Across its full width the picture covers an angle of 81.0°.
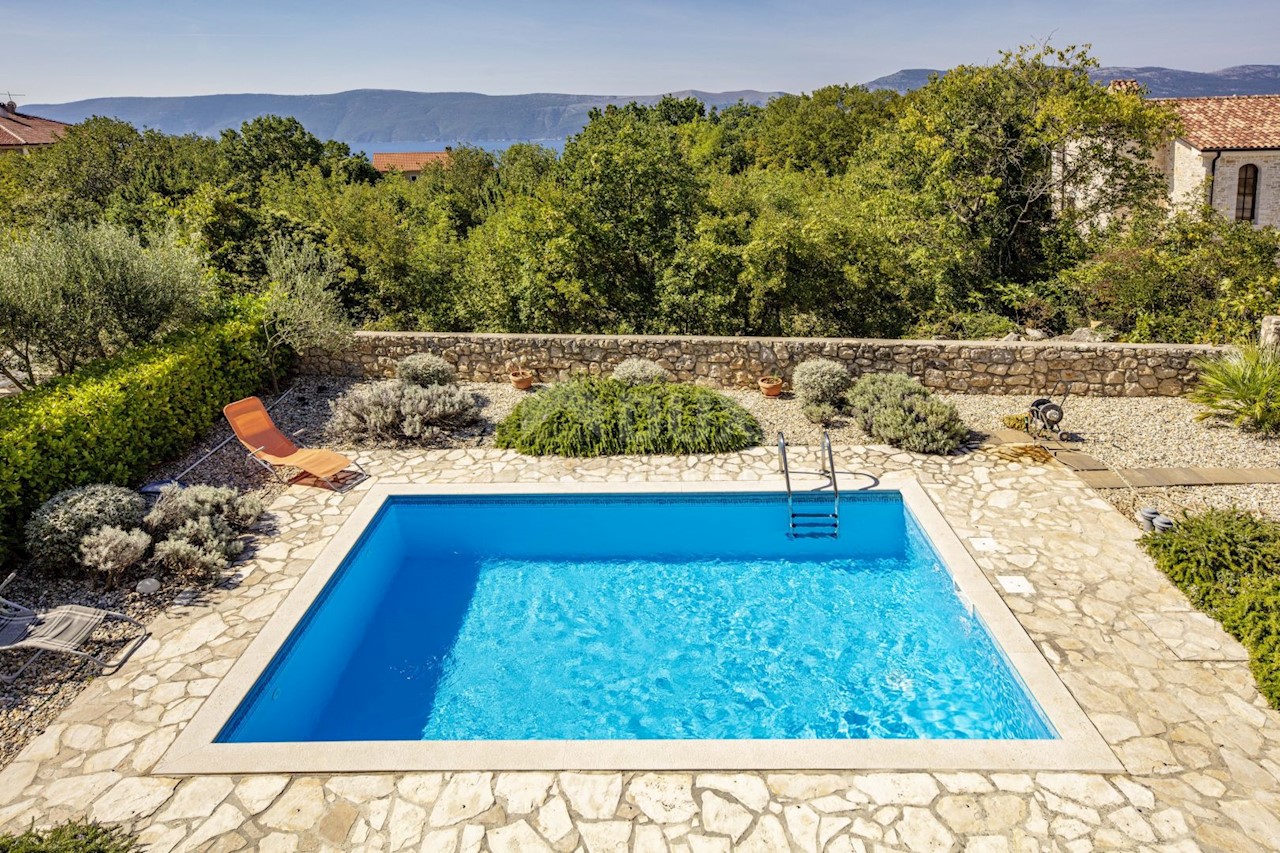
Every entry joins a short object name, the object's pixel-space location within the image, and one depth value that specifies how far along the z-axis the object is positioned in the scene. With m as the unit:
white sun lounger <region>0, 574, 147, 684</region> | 6.54
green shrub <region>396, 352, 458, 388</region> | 12.98
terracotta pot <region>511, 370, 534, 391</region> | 13.59
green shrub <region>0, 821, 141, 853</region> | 4.77
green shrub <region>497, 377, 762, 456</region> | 11.09
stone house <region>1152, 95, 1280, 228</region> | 29.31
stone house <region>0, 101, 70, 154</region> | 49.28
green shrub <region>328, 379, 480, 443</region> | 11.55
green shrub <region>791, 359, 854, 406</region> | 12.09
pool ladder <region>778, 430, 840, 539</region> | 9.60
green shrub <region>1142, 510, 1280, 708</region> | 6.48
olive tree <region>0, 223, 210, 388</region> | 10.79
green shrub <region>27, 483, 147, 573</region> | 7.98
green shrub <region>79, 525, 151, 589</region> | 7.80
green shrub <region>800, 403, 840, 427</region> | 11.88
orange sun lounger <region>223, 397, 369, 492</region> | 10.22
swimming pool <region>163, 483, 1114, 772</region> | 5.88
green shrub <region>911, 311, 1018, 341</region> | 16.69
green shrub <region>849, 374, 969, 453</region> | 10.77
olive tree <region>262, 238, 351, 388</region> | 13.28
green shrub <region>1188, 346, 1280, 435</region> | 10.77
